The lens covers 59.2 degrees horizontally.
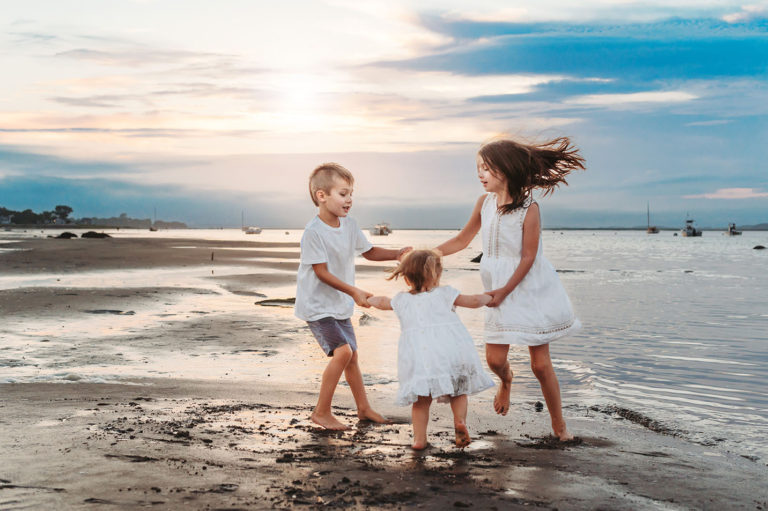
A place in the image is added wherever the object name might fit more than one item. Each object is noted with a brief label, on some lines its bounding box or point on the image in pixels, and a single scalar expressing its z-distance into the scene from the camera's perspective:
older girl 4.85
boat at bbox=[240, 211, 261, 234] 156.25
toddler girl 4.54
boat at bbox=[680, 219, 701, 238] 162.50
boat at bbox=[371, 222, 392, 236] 134.54
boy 5.21
